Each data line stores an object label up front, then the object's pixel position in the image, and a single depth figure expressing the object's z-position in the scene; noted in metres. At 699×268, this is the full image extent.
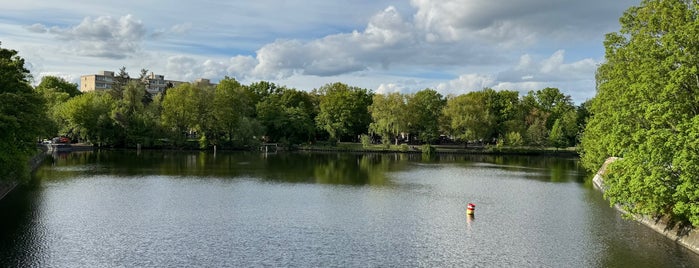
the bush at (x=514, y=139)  102.88
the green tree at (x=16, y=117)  31.44
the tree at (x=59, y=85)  120.81
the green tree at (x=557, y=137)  104.25
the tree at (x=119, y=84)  109.50
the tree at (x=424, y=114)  105.06
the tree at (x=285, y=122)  104.06
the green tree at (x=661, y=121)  22.30
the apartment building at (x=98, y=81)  176.62
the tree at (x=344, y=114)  107.50
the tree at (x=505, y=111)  106.81
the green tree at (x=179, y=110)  96.31
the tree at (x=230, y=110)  98.31
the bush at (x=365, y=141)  105.30
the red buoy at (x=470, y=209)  33.38
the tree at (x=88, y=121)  90.94
